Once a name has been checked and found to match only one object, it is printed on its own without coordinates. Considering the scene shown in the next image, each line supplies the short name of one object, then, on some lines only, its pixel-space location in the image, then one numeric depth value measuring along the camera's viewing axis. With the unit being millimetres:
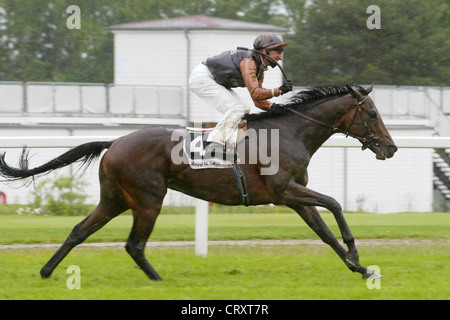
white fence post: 15453
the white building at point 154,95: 45437
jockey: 13000
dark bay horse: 12891
